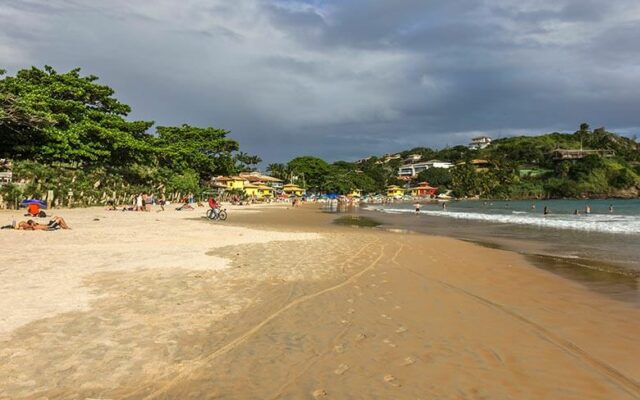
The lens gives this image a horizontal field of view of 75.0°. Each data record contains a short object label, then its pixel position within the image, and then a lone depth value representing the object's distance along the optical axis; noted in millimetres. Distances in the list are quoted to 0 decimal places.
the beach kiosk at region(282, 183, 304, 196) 102444
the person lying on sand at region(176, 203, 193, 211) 39109
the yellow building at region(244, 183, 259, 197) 92500
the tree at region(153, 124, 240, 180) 62388
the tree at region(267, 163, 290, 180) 132500
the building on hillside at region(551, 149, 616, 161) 146250
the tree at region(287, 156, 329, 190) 128750
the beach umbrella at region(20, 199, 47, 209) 25866
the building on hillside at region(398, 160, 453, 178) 177875
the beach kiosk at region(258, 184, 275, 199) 97275
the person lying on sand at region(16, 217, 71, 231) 16047
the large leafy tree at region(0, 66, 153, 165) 31606
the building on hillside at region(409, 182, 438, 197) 140875
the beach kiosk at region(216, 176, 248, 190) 93119
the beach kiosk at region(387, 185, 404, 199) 132038
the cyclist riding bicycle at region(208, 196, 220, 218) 28136
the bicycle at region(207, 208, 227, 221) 28648
